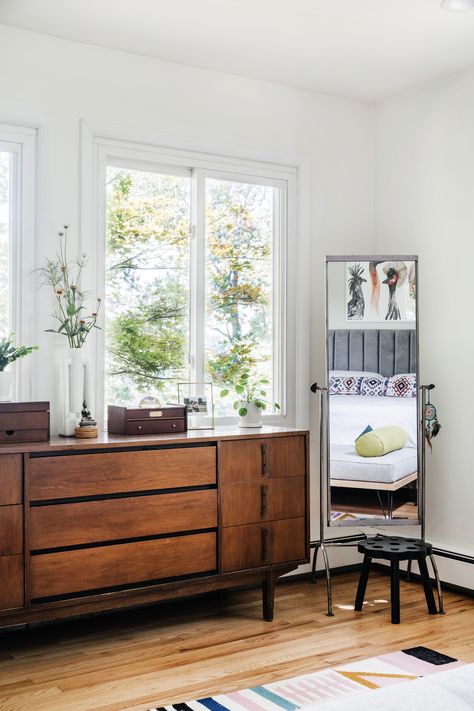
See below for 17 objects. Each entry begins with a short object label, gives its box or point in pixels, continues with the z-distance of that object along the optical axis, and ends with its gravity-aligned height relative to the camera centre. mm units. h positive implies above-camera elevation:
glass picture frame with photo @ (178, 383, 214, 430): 3873 -225
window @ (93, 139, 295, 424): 3893 +433
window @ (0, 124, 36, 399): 3561 +541
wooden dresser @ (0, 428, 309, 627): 3031 -677
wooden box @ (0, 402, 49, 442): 3135 -259
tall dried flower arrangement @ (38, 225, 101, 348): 3572 +289
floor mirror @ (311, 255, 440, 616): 3955 -164
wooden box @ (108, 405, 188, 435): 3465 -280
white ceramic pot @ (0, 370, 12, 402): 3246 -115
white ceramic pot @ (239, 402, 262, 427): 3928 -293
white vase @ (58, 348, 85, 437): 3443 -158
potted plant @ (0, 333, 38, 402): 3246 -17
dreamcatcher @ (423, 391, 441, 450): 4164 -341
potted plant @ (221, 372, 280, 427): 3922 -238
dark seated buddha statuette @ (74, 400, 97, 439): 3369 -301
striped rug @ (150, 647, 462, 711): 2732 -1200
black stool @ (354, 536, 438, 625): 3637 -932
